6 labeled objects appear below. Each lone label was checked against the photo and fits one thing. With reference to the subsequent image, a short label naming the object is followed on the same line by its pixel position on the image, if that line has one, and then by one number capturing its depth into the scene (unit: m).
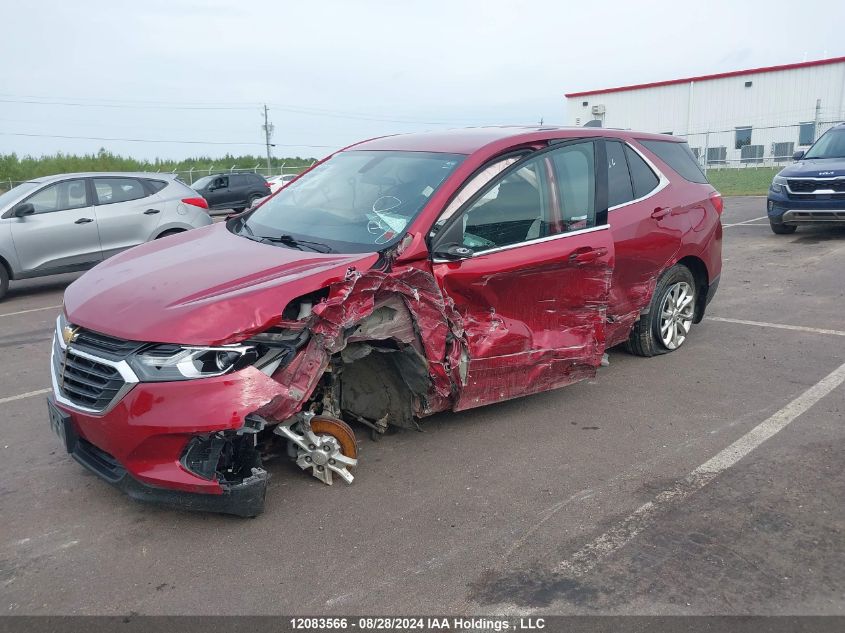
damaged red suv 3.45
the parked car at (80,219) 9.98
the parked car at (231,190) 24.62
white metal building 38.75
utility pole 44.87
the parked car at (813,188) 11.71
